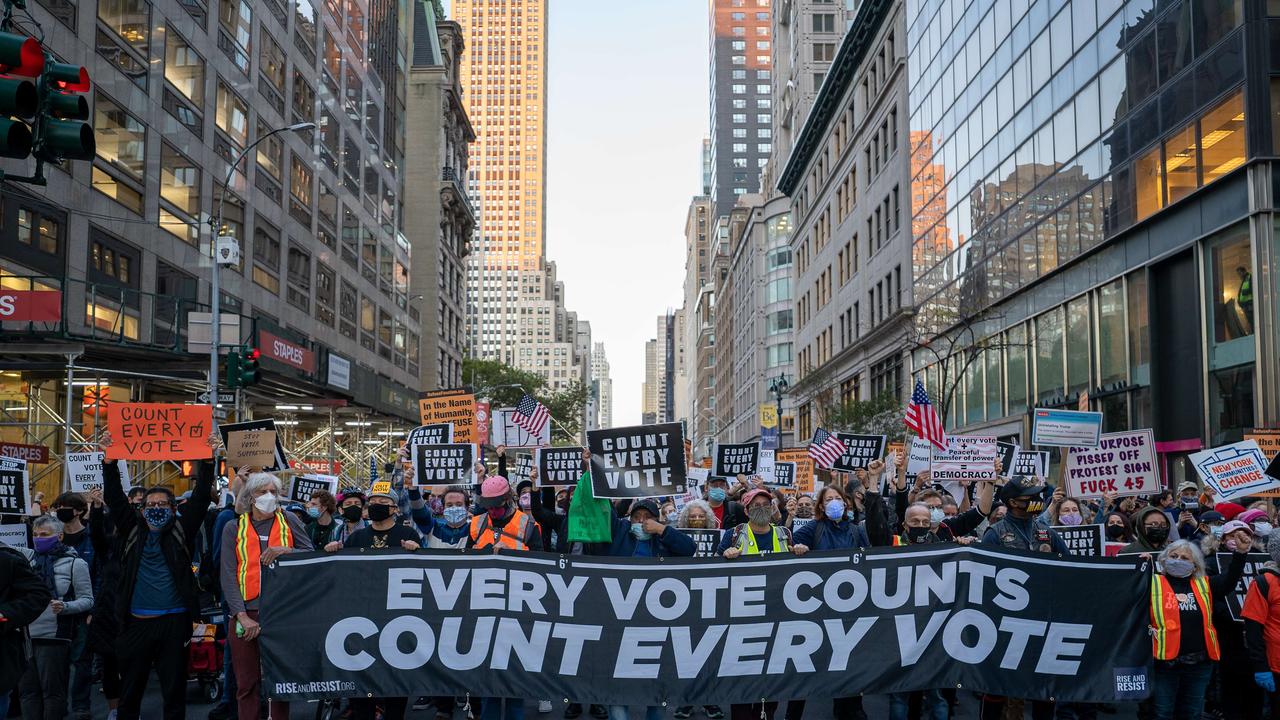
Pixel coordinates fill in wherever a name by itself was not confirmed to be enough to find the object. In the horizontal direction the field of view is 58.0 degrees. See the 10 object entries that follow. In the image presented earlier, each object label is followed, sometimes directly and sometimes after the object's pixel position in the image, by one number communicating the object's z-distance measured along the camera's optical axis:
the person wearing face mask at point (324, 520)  11.55
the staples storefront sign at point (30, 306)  23.09
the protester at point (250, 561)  8.52
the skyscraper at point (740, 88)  193.50
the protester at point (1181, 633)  8.61
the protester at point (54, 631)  8.93
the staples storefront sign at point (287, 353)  29.77
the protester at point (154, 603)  8.65
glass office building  23.08
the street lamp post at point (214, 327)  24.44
